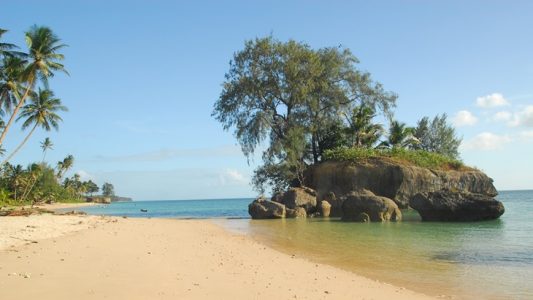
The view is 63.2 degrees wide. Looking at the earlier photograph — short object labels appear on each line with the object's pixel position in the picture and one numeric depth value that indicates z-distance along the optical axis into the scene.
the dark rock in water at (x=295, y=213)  32.88
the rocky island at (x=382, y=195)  28.28
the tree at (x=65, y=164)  99.31
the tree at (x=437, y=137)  59.16
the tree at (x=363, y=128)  42.75
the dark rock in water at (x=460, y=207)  28.16
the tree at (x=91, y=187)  135.00
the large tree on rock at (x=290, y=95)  39.12
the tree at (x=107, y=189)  180.12
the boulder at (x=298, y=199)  33.88
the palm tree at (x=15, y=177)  70.59
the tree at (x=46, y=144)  87.00
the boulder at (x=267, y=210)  32.44
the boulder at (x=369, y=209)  28.19
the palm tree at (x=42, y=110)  42.19
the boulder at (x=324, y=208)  33.72
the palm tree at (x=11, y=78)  34.03
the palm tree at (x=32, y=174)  67.56
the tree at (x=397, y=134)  46.12
